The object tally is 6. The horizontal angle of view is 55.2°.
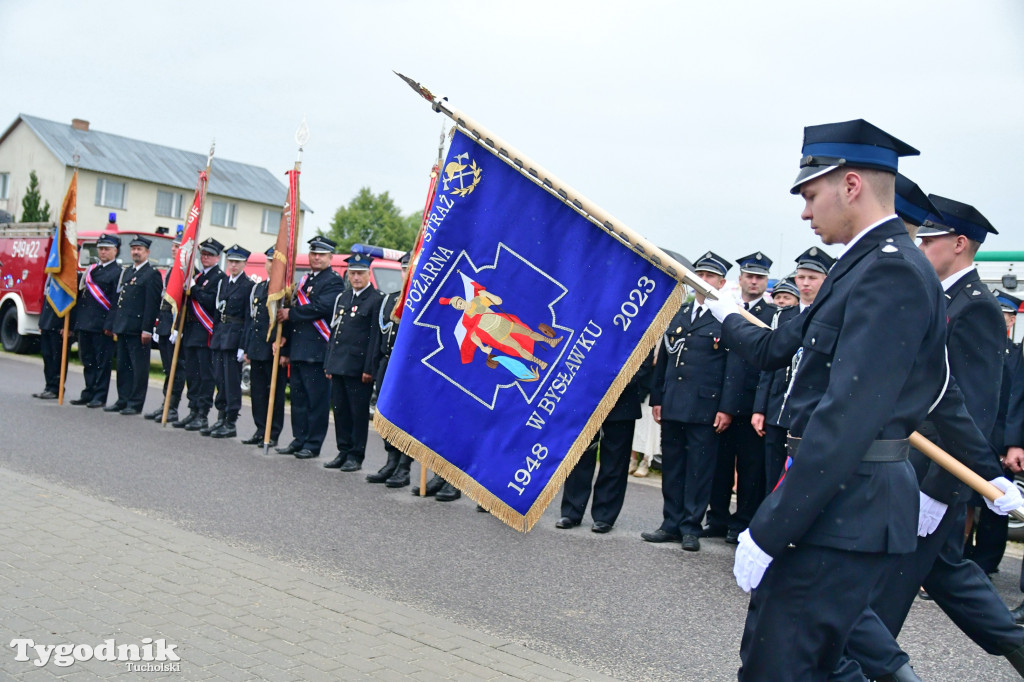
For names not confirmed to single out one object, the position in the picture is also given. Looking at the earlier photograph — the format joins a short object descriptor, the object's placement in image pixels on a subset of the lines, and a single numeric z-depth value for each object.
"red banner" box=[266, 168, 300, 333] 10.19
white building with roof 51.69
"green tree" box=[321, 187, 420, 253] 73.88
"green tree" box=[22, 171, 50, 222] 47.47
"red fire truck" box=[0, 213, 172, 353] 18.44
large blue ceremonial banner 4.09
